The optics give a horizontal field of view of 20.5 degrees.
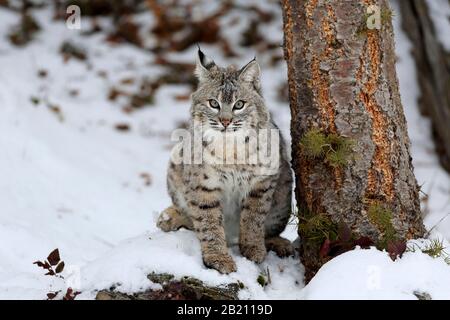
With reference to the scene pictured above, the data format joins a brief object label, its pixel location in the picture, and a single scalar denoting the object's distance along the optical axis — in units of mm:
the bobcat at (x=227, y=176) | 7540
